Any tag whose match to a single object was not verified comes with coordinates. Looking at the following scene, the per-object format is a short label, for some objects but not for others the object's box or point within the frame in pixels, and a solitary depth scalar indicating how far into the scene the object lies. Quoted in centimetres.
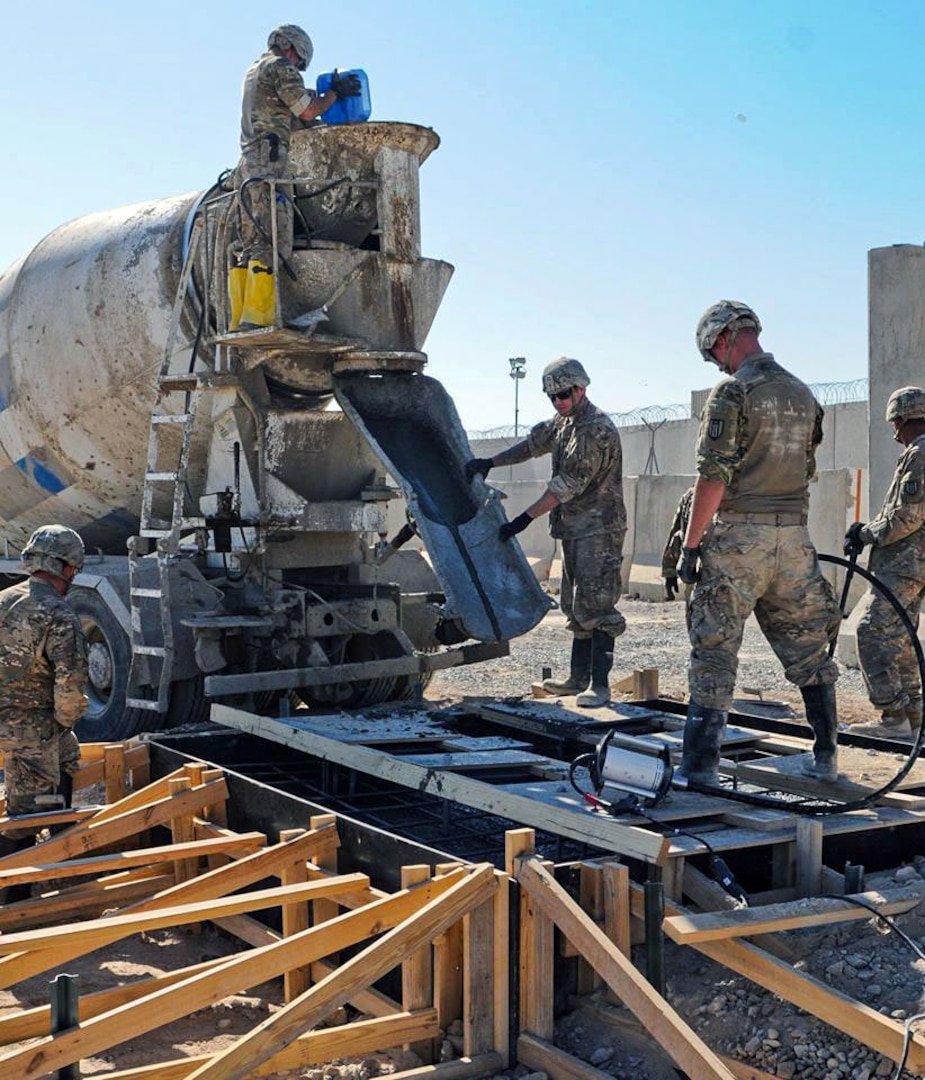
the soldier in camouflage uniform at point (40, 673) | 566
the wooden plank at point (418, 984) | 425
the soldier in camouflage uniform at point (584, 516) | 753
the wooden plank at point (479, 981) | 414
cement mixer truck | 753
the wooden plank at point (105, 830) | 541
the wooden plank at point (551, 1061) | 388
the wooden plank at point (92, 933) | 401
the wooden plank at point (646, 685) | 780
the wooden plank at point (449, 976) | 424
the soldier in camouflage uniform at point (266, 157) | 734
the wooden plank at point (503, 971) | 416
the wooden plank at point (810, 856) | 464
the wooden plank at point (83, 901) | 519
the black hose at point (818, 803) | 494
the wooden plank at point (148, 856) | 521
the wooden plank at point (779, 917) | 393
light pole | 4081
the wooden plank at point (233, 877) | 486
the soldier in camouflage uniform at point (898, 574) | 690
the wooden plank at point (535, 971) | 415
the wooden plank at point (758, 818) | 479
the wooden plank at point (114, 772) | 661
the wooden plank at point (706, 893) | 441
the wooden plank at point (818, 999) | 348
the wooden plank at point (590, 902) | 431
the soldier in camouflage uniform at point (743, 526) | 511
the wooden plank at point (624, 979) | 345
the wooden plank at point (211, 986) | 352
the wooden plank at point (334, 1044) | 368
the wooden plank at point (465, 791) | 443
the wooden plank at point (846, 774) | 534
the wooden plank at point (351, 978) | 358
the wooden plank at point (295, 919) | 486
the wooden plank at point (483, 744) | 614
